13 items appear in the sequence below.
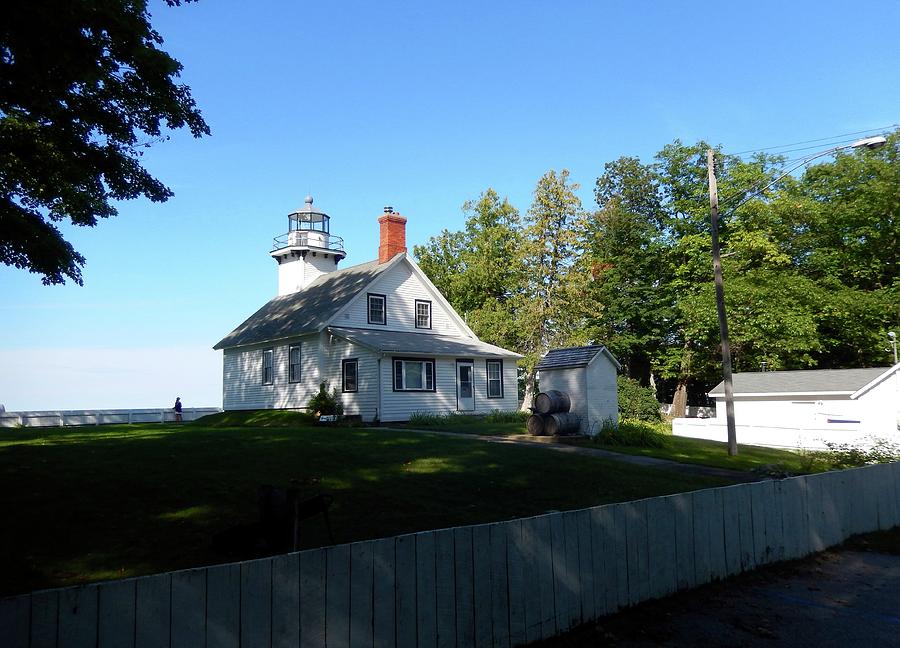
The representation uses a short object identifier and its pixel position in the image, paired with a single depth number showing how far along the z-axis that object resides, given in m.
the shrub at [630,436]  19.39
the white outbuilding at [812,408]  27.52
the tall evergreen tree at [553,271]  39.06
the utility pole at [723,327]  18.72
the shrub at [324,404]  27.38
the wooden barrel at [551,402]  20.58
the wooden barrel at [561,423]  20.03
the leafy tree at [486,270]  41.94
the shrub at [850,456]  16.89
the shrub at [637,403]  36.75
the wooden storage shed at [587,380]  20.70
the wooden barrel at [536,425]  20.36
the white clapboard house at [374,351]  28.08
